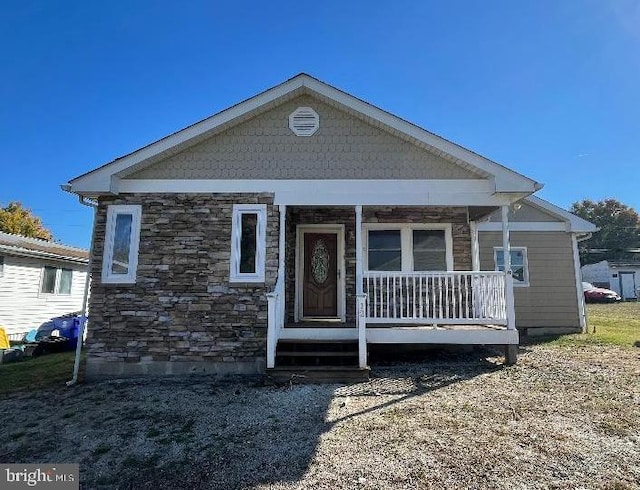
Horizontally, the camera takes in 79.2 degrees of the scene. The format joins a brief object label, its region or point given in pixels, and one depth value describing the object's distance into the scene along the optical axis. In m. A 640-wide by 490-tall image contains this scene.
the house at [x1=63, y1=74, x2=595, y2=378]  7.43
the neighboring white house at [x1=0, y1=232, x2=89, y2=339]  12.20
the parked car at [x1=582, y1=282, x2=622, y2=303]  28.12
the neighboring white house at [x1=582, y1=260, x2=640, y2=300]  32.12
